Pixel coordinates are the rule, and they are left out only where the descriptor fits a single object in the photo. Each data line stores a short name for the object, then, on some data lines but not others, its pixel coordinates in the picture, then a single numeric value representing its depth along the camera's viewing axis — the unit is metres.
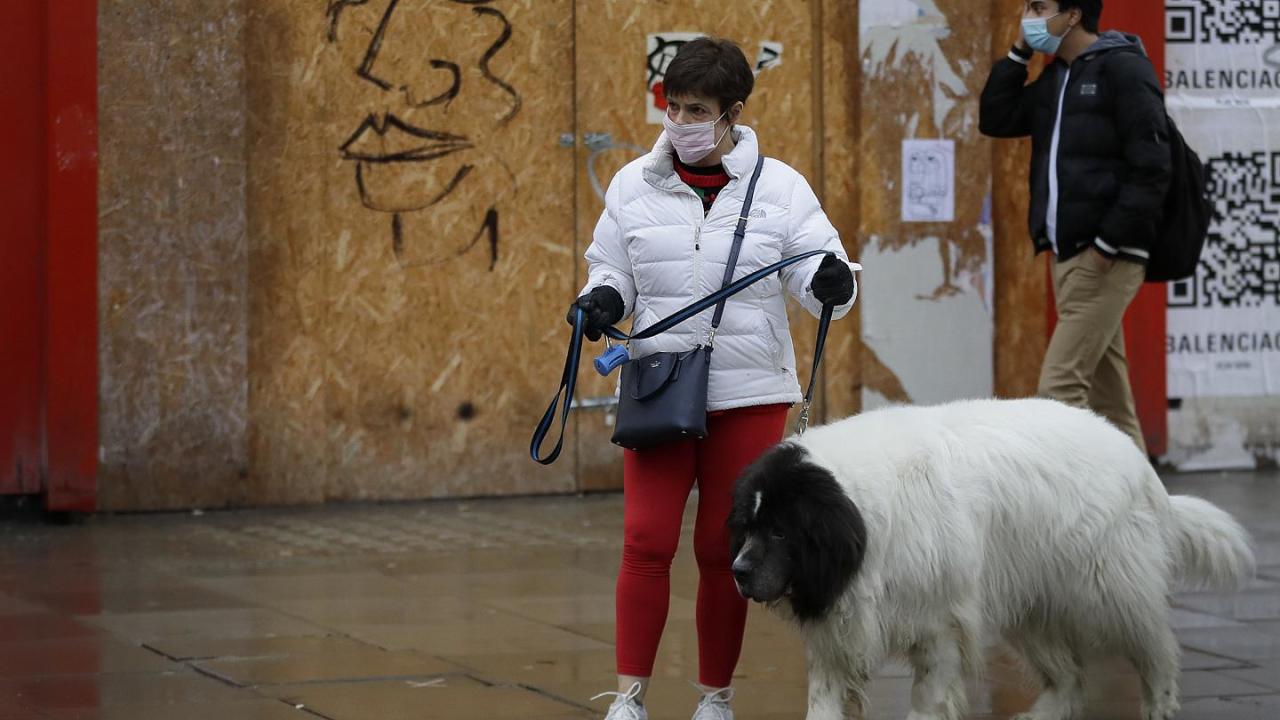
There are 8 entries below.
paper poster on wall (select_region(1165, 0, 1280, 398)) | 18.81
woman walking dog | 9.47
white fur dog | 8.80
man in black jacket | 12.64
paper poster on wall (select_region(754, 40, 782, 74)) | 17.90
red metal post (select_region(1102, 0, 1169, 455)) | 18.35
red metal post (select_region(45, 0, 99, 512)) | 15.94
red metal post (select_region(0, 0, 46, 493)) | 16.02
